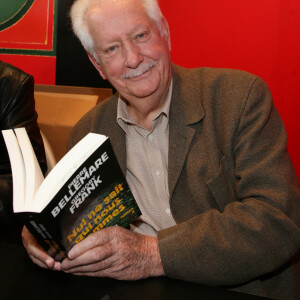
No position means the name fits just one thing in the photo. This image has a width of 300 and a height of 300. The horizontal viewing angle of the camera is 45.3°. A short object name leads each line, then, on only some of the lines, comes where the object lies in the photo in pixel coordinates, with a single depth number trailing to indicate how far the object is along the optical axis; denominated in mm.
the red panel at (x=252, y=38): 2096
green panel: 2721
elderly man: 929
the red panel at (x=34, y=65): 2766
